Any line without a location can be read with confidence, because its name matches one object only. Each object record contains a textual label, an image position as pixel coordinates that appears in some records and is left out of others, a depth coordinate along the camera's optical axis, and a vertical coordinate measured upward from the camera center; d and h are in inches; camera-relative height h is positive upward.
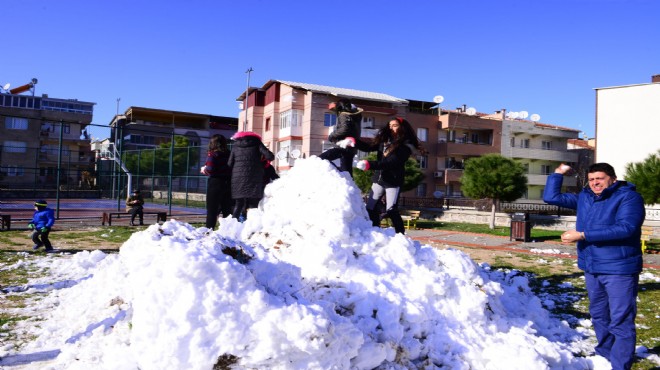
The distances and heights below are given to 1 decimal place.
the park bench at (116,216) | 540.7 -49.9
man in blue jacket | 135.0 -16.4
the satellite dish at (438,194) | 1560.8 -12.7
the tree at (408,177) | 896.2 +21.8
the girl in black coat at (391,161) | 221.3 +12.2
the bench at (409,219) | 729.3 -51.4
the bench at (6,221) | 464.6 -49.9
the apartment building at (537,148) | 1755.7 +179.6
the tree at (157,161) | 817.5 +30.3
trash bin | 575.2 -42.4
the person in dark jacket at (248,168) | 243.0 +6.6
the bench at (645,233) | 462.6 -31.9
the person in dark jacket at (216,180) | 265.3 +0.0
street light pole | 1516.9 +297.9
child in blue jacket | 317.1 -36.8
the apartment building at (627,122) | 1181.7 +195.7
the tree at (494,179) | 777.6 +22.6
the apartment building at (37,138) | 1218.0 +119.2
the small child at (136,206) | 553.3 -35.0
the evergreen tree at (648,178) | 580.1 +27.0
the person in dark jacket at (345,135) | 220.1 +24.7
